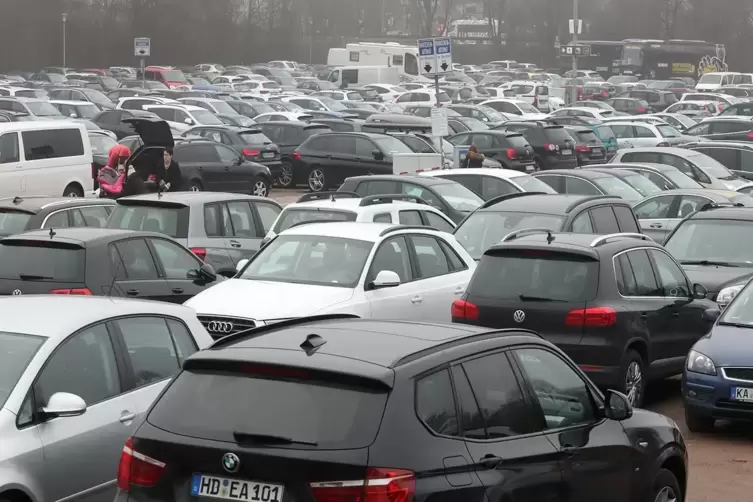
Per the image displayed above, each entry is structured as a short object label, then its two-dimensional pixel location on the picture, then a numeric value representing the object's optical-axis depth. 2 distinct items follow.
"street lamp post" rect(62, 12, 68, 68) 81.44
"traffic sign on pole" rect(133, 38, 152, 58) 54.78
